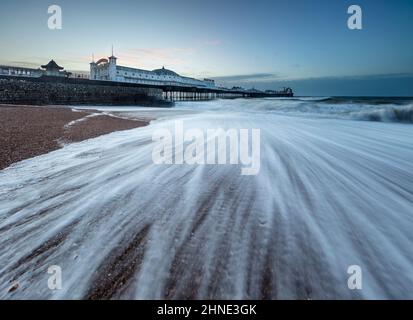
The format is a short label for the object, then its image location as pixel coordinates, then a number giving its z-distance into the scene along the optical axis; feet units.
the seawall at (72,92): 87.55
